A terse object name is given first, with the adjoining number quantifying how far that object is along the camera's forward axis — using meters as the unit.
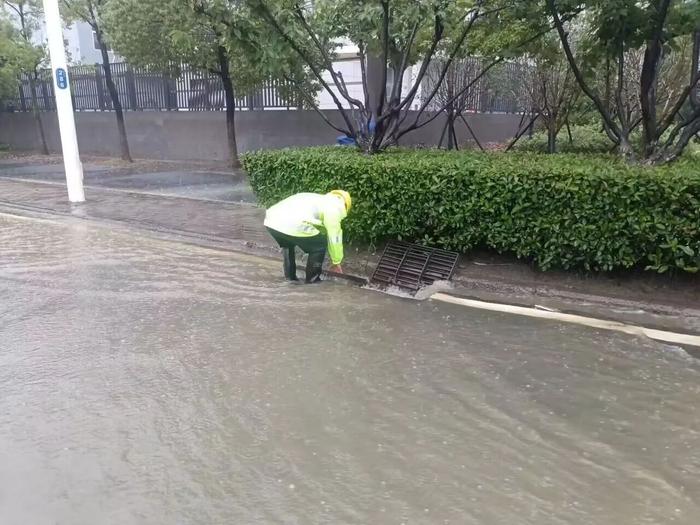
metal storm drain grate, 6.55
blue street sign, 10.59
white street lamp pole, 10.41
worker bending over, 5.95
